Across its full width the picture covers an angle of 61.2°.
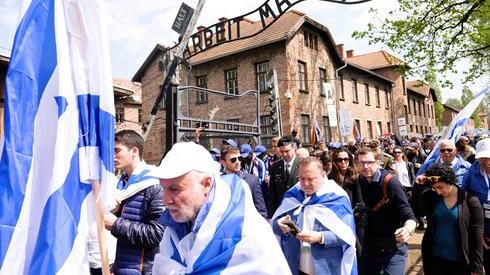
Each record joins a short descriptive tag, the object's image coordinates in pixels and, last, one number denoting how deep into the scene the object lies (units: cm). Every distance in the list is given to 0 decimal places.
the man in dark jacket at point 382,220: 407
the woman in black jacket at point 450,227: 382
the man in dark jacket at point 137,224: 282
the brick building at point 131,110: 2586
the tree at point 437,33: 1487
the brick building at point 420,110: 4250
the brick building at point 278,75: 2142
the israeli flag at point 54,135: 206
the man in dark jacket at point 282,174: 628
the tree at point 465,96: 9599
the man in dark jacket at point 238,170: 519
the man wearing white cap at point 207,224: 193
